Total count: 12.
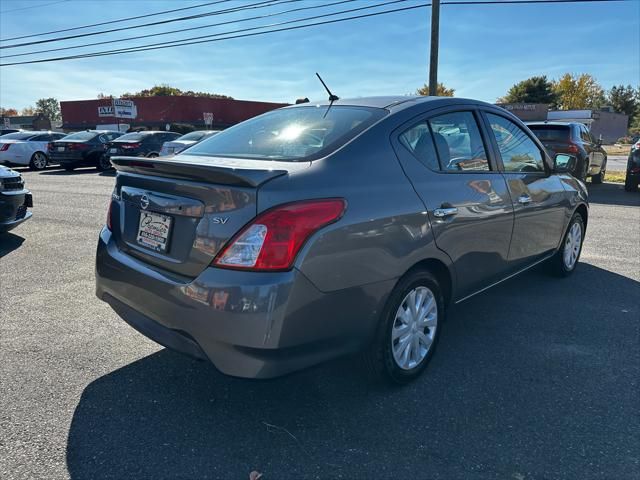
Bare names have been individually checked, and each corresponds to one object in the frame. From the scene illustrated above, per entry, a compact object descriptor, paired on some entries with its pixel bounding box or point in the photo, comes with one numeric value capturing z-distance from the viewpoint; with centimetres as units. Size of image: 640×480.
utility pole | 1628
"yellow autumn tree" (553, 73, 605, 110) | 7869
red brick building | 4309
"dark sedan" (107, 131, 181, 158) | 1616
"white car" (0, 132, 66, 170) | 1822
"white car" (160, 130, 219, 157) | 1449
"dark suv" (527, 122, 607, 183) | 1109
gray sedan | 225
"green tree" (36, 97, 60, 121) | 12079
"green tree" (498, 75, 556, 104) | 6925
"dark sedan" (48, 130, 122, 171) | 1733
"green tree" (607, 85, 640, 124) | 9344
